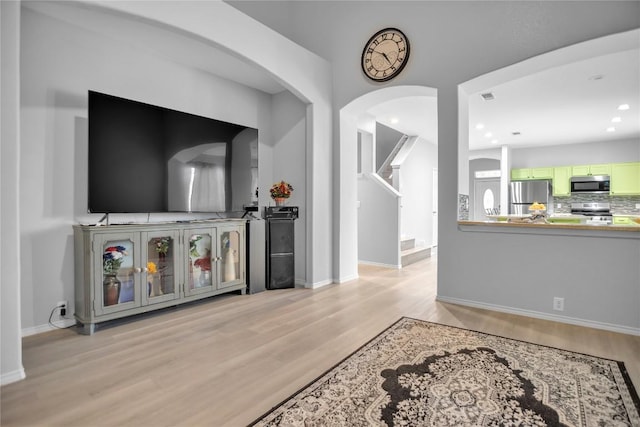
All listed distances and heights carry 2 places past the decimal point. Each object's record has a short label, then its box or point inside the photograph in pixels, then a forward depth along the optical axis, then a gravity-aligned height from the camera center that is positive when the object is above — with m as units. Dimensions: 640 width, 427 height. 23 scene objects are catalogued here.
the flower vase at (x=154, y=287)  3.15 -0.70
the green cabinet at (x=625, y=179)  7.04 +0.71
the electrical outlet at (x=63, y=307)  2.95 -0.82
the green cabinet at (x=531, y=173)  8.02 +0.95
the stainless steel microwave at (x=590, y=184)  7.25 +0.62
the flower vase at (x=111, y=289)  2.85 -0.65
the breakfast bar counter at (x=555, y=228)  2.79 -0.15
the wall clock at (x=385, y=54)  3.97 +1.92
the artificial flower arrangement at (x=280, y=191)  4.26 +0.28
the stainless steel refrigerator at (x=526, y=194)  7.99 +0.44
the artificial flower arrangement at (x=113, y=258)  2.85 -0.39
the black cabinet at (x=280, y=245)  4.27 -0.41
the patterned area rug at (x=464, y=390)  1.70 -1.02
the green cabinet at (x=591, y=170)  7.36 +0.94
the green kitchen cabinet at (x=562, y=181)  7.76 +0.73
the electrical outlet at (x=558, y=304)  3.06 -0.83
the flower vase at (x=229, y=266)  3.83 -0.61
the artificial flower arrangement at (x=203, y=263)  3.54 -0.53
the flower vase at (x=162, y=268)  3.23 -0.52
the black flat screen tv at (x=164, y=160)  2.98 +0.54
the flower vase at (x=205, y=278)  3.57 -0.69
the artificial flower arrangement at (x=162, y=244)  3.19 -0.30
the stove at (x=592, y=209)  7.48 +0.07
